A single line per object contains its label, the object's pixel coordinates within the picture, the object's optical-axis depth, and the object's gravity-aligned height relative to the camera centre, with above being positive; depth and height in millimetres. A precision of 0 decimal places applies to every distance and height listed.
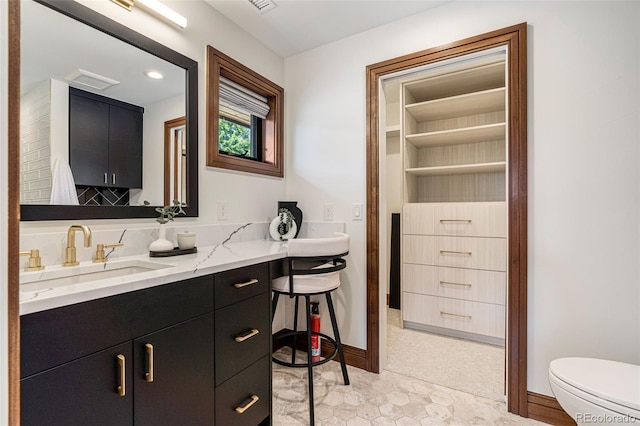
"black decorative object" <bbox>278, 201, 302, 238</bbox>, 2232 +15
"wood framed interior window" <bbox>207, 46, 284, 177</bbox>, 1845 +669
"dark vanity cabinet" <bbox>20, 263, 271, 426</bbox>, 738 -460
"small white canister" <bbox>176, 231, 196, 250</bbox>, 1550 -144
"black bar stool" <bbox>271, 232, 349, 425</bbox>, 1542 -315
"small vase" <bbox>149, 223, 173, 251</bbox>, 1429 -149
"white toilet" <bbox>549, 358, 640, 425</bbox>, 1055 -675
